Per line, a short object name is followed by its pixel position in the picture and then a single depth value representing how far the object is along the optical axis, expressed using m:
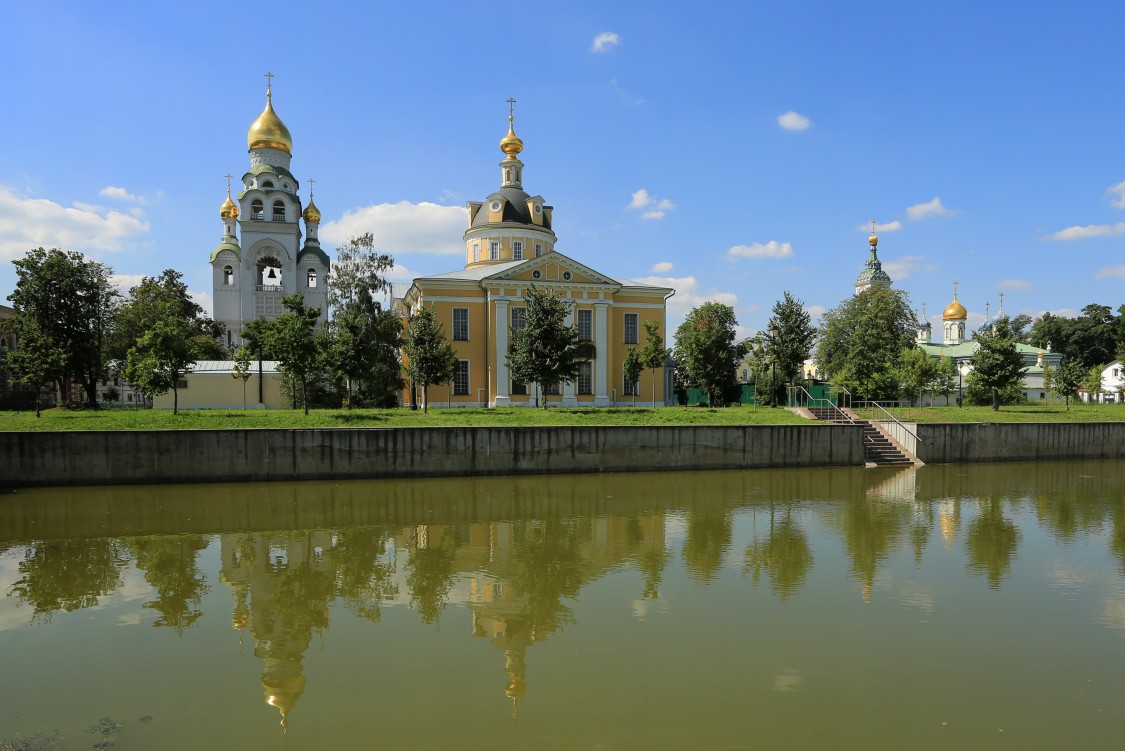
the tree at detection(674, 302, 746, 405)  42.81
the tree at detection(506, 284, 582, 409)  38.25
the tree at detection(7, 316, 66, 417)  34.25
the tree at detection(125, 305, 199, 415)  33.16
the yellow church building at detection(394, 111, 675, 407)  44.38
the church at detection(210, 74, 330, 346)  67.38
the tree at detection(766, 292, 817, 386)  40.34
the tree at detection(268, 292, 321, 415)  34.62
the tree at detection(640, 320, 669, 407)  43.97
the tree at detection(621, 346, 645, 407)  44.12
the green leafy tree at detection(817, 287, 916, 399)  48.69
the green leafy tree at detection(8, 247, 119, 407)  36.53
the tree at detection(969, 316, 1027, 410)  43.06
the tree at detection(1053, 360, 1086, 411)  48.47
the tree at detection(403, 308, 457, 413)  38.12
